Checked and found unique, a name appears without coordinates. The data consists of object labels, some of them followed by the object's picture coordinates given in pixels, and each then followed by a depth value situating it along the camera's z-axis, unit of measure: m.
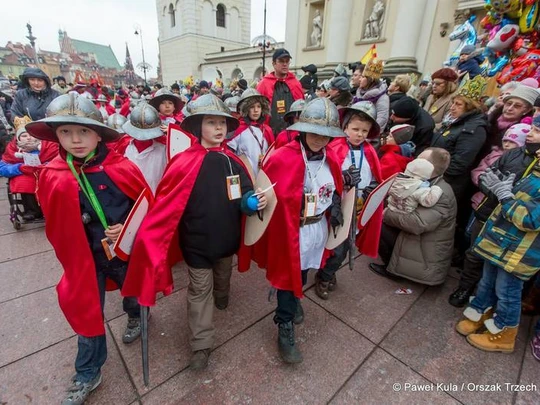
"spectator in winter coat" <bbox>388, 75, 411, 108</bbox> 4.41
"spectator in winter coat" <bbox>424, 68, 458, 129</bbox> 3.99
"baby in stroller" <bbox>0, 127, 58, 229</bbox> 3.84
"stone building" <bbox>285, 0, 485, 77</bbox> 11.67
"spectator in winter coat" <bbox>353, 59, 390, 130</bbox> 4.27
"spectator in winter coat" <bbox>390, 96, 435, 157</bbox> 3.63
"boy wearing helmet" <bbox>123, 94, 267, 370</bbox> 1.88
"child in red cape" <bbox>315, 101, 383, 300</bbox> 2.46
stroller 4.34
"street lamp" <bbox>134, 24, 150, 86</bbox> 29.65
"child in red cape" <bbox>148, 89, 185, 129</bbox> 4.16
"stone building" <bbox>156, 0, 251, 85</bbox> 34.81
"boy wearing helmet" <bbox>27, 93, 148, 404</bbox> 1.67
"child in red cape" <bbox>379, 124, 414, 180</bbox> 3.26
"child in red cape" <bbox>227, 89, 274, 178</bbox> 3.70
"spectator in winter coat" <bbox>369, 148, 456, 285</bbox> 2.85
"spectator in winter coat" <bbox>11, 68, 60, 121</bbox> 4.85
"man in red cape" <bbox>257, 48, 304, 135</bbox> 4.73
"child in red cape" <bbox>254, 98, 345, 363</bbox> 2.05
